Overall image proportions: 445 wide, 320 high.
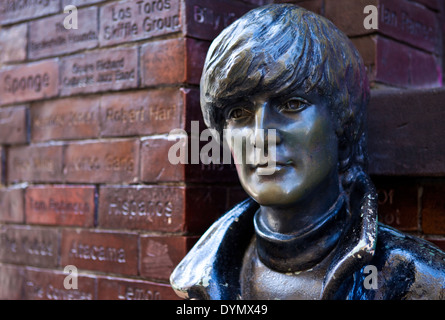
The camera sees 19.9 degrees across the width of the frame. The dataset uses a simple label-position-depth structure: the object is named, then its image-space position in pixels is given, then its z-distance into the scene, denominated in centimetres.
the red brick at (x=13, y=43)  195
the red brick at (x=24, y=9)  190
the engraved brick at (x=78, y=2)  184
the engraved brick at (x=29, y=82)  191
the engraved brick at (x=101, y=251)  179
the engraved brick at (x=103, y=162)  179
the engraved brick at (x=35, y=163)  190
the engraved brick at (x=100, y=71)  179
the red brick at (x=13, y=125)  196
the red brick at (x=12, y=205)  196
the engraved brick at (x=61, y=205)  185
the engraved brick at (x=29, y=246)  191
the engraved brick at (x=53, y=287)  184
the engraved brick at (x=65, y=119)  185
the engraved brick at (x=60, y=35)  184
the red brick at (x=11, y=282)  195
